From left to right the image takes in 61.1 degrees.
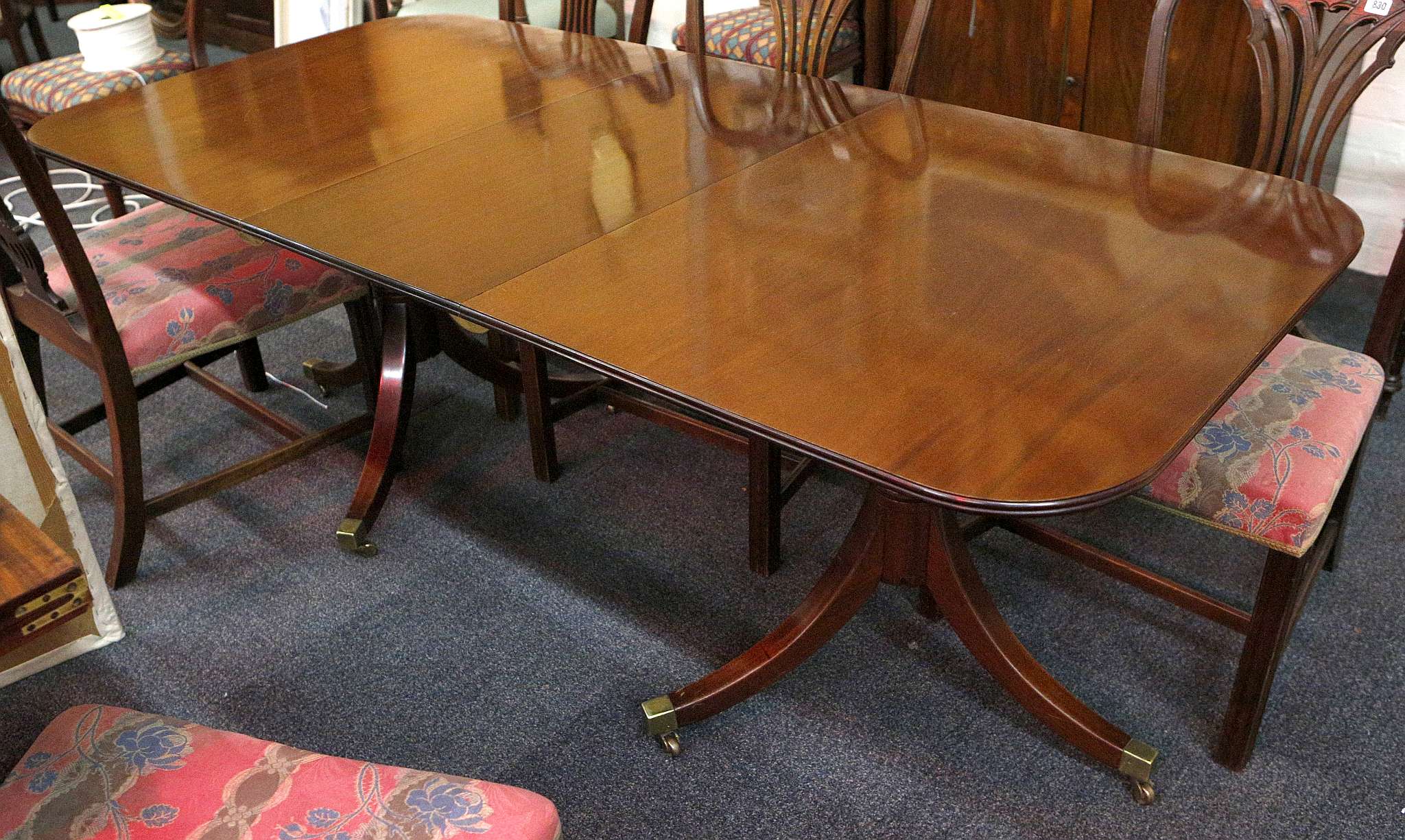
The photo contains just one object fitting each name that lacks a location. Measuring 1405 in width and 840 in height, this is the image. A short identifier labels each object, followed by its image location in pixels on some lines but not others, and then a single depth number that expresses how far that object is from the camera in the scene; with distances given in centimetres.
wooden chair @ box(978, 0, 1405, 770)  146
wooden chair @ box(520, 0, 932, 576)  193
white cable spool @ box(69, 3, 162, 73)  315
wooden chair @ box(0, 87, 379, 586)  191
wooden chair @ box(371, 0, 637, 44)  336
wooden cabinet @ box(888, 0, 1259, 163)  255
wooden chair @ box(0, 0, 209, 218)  316
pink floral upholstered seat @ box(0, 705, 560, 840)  106
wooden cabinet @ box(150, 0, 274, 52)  461
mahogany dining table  115
